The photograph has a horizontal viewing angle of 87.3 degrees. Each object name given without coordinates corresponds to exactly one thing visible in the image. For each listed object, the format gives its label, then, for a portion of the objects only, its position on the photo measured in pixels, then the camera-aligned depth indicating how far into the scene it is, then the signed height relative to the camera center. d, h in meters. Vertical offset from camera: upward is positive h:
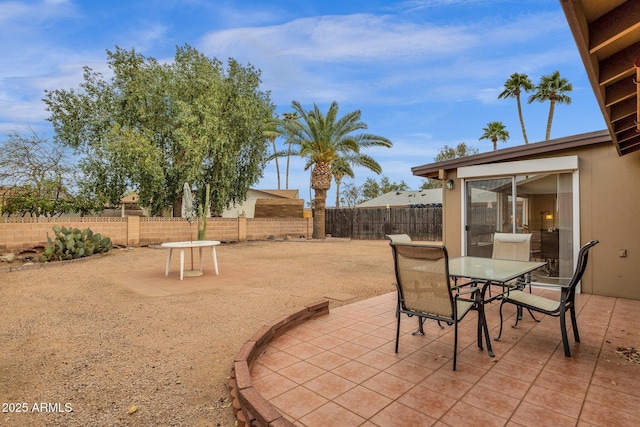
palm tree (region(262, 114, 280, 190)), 16.50 +4.53
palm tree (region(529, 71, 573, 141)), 24.19 +9.54
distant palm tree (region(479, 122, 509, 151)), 28.75 +7.64
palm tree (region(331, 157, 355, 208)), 18.19 +2.99
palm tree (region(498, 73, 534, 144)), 25.75 +10.41
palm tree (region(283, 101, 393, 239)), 16.08 +4.01
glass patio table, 3.08 -0.54
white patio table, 6.43 -0.52
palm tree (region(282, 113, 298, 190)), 35.41 +10.72
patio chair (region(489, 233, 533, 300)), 4.70 -0.39
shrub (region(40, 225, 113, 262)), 8.97 -0.77
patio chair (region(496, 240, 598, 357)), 3.04 -0.80
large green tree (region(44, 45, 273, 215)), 14.34 +4.31
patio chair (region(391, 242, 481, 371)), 2.77 -0.56
